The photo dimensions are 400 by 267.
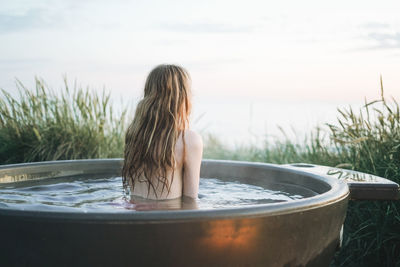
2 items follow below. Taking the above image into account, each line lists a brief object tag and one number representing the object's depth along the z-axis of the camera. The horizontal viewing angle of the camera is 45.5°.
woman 2.43
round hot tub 1.59
